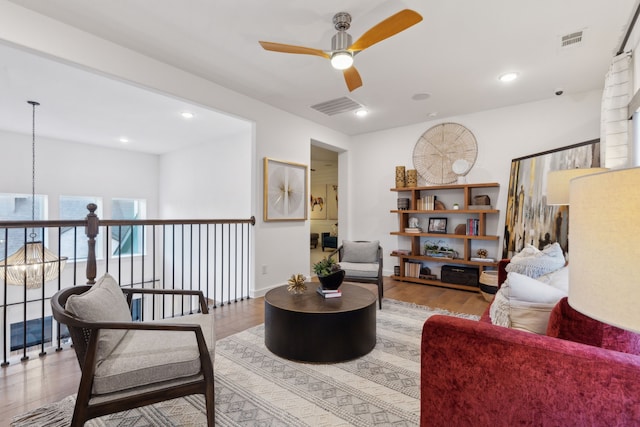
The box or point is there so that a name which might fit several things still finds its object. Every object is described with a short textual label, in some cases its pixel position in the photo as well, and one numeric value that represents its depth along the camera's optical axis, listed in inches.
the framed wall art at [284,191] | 163.3
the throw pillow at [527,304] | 54.1
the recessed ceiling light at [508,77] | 128.8
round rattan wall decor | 180.9
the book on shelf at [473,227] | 172.3
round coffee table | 85.3
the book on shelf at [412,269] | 190.9
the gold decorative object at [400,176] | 197.5
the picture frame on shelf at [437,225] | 187.5
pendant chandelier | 120.9
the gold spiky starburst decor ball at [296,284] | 102.2
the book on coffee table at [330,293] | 99.6
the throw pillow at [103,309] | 51.4
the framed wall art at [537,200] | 130.5
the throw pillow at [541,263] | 76.5
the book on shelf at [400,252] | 194.5
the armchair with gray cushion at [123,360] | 48.6
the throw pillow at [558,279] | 67.2
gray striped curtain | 102.8
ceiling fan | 79.0
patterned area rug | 63.3
